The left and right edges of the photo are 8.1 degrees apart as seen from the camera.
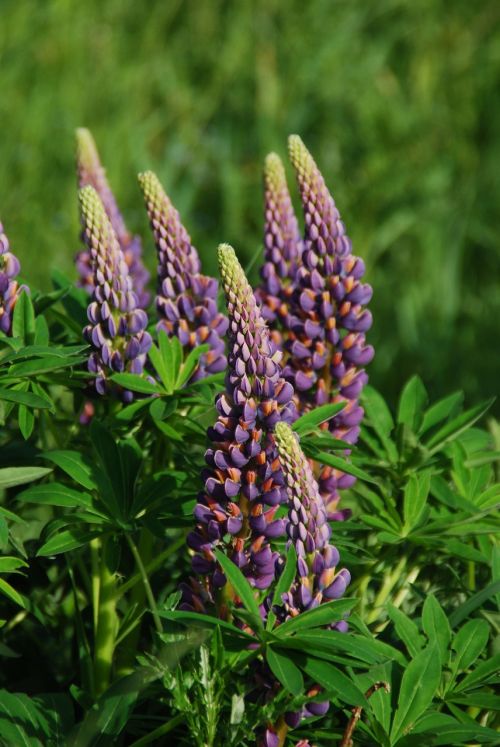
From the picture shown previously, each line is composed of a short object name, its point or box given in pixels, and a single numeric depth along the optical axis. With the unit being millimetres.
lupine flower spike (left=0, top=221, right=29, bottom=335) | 2984
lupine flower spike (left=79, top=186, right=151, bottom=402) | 2967
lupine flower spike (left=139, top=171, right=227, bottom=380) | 3045
